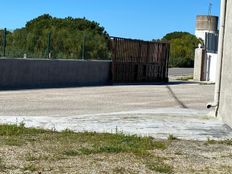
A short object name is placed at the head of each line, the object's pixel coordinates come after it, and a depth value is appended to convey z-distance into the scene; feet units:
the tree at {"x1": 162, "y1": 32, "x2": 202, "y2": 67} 181.07
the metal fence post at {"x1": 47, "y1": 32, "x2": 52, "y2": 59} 68.89
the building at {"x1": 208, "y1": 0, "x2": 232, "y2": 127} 32.00
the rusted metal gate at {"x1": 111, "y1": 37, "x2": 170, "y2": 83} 80.77
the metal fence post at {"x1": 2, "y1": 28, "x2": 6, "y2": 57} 61.14
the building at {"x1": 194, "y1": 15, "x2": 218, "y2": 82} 101.85
